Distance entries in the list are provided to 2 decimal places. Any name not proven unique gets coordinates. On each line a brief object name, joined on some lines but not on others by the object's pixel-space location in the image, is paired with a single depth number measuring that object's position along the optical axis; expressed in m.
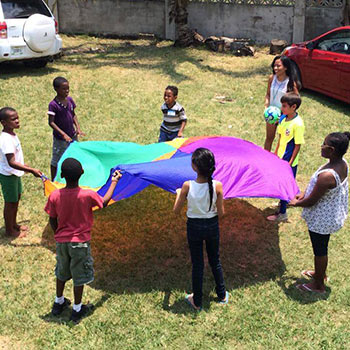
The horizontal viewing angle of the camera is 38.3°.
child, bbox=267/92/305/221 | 5.87
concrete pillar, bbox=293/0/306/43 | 14.99
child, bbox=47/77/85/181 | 6.31
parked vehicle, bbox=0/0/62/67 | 11.32
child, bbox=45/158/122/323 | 4.21
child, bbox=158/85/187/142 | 6.70
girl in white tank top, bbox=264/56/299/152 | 6.76
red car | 10.34
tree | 15.12
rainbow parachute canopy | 4.98
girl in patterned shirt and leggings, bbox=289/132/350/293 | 4.49
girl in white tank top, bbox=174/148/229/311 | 4.20
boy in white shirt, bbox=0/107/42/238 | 5.34
